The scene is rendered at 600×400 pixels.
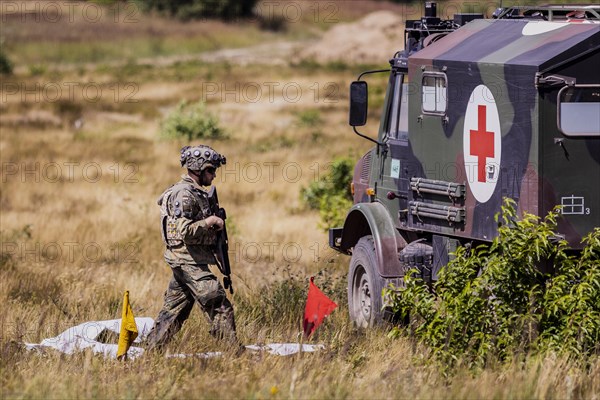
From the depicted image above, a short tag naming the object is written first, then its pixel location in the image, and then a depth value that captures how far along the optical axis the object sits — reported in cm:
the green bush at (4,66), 10971
